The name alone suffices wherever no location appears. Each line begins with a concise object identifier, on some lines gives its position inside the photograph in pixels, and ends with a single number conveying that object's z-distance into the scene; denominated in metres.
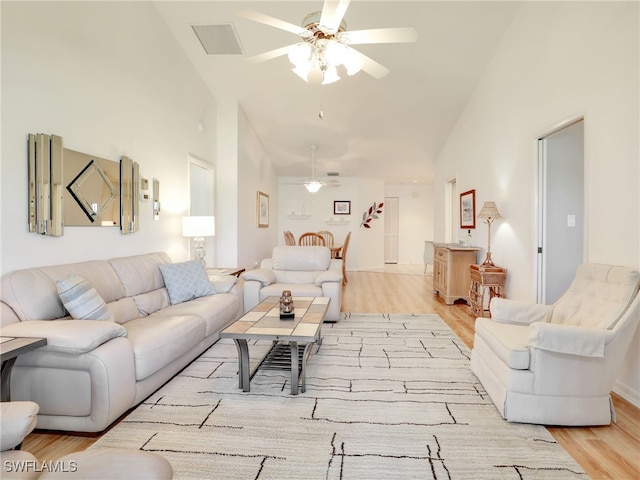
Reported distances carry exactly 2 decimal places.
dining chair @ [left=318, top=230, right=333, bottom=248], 8.57
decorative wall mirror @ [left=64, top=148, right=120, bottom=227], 2.61
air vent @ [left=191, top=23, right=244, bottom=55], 3.88
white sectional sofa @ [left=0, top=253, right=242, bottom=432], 1.79
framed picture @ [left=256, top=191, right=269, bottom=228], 6.96
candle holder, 2.63
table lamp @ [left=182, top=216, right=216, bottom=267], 4.18
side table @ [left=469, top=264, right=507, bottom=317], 4.11
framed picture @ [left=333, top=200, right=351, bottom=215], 8.92
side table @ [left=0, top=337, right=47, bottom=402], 1.55
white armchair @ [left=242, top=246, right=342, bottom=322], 4.01
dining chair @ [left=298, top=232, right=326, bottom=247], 8.10
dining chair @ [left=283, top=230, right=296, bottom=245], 7.97
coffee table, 2.22
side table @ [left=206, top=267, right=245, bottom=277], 4.13
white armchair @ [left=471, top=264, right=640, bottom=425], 1.85
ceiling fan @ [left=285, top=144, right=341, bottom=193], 6.73
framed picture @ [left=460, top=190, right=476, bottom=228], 5.13
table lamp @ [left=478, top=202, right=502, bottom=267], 4.14
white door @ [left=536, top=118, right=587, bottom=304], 3.46
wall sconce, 3.84
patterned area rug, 1.60
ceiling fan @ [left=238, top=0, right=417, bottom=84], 2.18
